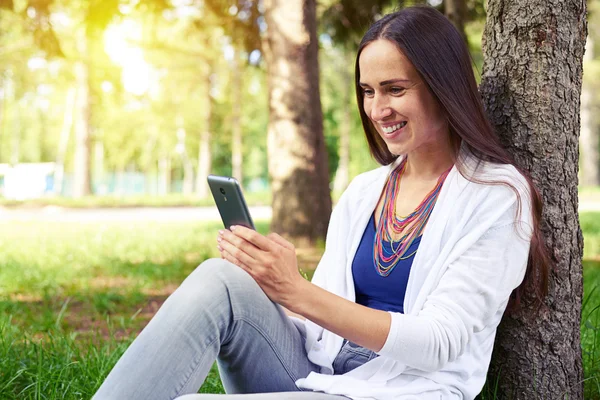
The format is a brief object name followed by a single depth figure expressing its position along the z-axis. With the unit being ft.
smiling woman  6.05
